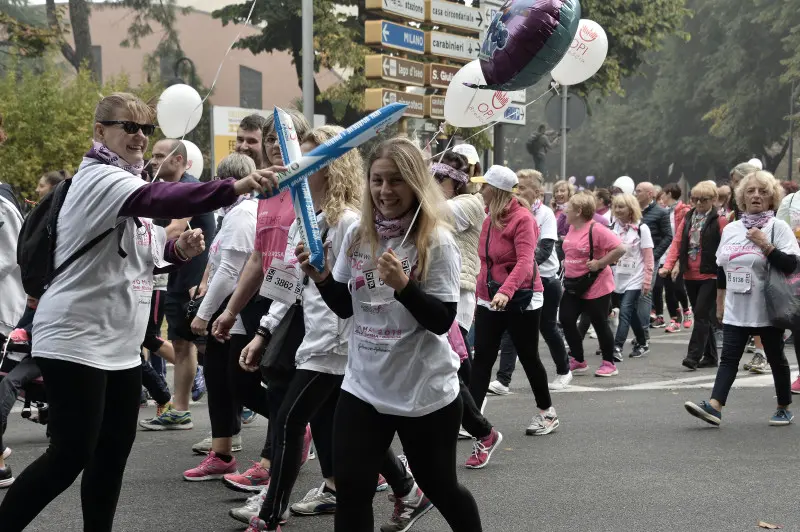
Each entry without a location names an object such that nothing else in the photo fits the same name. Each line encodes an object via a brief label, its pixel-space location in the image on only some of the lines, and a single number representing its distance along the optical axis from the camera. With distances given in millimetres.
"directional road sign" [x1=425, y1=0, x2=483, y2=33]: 15203
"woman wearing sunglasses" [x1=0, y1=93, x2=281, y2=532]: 3996
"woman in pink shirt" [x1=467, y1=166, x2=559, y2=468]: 7184
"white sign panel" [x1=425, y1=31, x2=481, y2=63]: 14984
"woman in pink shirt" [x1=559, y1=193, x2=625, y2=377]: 10797
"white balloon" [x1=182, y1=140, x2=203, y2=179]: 10288
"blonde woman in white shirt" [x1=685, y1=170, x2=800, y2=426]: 7586
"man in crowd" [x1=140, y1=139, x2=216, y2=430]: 7637
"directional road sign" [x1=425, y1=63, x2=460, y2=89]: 14781
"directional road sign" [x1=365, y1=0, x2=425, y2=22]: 14234
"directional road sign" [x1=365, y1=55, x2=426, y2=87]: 14070
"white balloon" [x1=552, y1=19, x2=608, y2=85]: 8266
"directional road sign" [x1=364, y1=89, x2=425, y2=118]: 13422
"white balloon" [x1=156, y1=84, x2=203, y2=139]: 8250
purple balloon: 5695
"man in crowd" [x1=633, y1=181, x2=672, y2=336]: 13852
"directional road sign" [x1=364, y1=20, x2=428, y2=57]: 14203
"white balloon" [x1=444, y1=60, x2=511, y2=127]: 7168
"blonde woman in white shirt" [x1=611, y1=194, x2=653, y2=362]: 12391
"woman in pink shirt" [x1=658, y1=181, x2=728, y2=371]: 11023
